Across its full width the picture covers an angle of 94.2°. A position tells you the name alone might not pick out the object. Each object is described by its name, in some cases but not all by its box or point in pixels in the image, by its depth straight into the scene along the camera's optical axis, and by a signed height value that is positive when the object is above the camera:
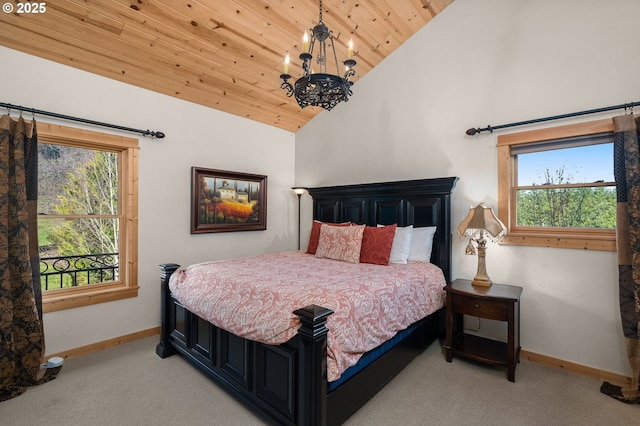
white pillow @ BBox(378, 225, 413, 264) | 3.02 -0.35
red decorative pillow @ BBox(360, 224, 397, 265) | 2.96 -0.33
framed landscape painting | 3.58 +0.15
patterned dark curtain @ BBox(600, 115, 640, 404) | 2.15 -0.19
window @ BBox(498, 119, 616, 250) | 2.51 +0.23
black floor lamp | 4.41 +0.33
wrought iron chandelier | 1.90 +0.84
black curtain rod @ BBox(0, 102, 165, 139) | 2.36 +0.85
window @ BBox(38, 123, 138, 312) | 2.73 -0.03
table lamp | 2.67 -0.15
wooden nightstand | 2.36 -0.86
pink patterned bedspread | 1.71 -0.58
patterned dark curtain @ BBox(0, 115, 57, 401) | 2.22 -0.42
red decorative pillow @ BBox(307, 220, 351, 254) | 3.66 -0.32
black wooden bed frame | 1.56 -0.96
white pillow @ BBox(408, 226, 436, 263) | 3.10 -0.35
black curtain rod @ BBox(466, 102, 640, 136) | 2.31 +0.82
